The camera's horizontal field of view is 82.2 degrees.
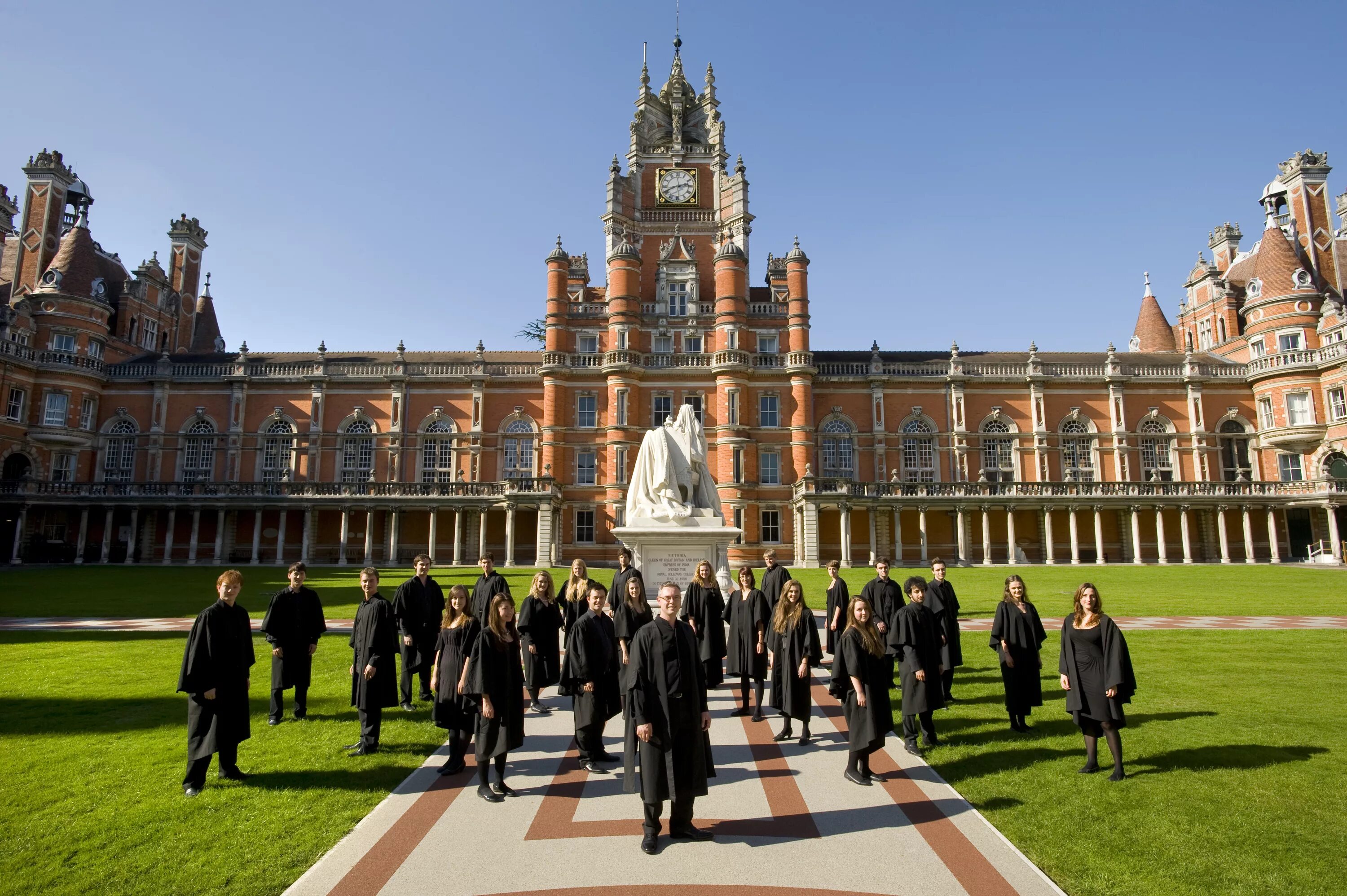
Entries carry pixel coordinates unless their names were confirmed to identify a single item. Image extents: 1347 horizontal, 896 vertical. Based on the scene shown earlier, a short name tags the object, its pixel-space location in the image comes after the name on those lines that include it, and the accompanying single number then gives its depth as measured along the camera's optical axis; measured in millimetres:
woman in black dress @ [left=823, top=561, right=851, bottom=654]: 10180
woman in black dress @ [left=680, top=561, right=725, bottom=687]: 10398
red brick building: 40781
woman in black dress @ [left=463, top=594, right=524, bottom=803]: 7027
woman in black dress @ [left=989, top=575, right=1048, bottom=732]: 8922
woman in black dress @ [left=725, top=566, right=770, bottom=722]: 10156
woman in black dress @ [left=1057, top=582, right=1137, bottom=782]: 7355
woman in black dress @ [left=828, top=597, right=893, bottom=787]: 7383
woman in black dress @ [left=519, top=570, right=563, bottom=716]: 9727
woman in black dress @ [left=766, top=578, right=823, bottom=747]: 8859
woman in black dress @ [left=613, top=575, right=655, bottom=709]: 8672
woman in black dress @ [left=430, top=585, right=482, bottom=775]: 7605
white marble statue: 16078
